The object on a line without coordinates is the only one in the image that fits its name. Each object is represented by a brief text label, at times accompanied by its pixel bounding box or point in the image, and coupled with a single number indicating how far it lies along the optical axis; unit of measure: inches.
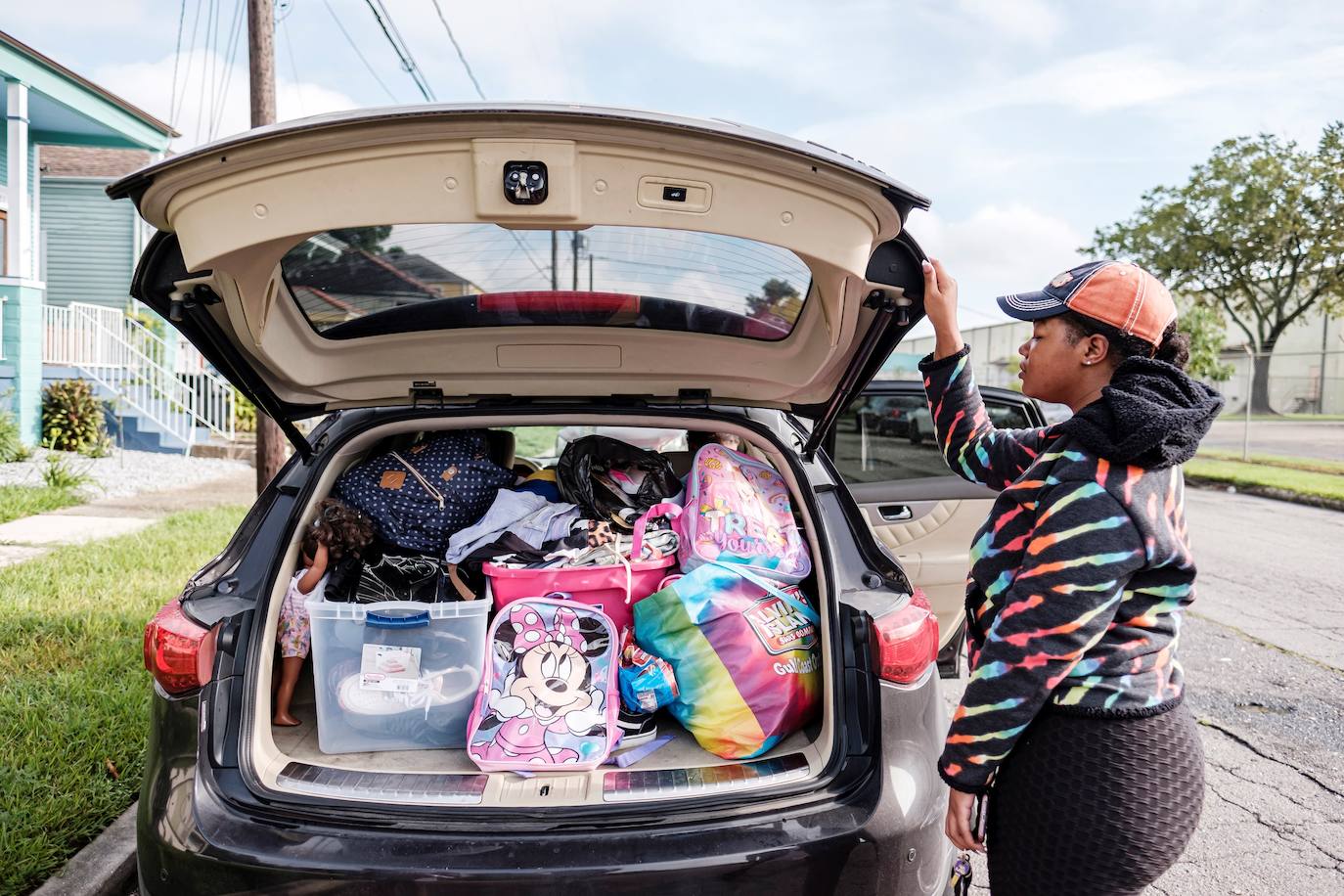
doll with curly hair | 100.3
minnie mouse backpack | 85.0
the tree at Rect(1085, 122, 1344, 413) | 986.7
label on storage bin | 90.7
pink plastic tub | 97.0
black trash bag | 122.6
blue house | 428.5
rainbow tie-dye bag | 86.4
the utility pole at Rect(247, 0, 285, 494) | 262.2
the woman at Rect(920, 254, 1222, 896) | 57.7
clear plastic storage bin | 90.6
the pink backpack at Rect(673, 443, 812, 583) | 98.0
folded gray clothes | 111.3
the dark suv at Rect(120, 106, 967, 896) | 67.7
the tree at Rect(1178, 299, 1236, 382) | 708.0
